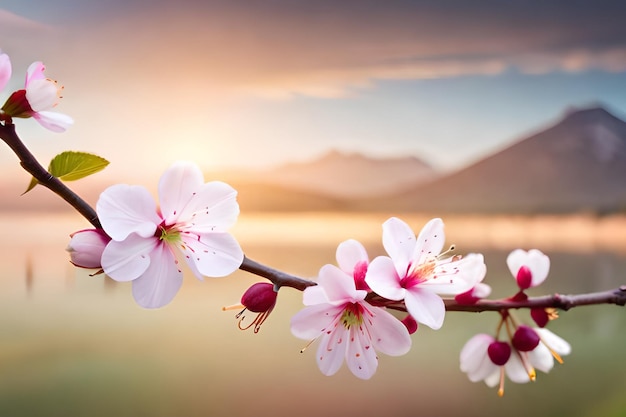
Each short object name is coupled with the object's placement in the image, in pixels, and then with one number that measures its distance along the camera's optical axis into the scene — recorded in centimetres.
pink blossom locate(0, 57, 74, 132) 38
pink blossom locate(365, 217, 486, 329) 37
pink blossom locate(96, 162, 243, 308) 35
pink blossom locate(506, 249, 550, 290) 53
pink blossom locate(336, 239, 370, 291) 39
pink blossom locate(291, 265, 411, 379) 37
